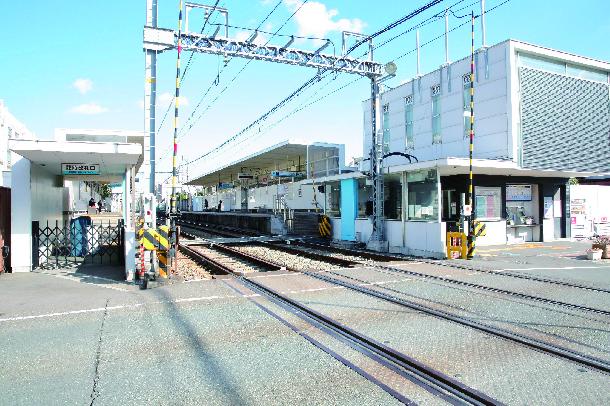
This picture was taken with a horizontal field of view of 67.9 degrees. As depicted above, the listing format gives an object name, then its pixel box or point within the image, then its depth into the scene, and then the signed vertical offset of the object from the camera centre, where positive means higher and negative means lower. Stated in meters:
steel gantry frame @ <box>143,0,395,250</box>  12.34 +5.42
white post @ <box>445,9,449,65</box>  22.56 +7.80
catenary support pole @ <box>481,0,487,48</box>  20.12 +7.74
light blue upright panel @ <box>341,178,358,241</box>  20.45 +0.04
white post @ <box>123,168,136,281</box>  10.38 -0.76
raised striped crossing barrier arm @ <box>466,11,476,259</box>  14.46 -0.90
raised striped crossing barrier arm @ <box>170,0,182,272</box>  10.27 +1.30
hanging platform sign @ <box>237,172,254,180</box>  40.75 +3.07
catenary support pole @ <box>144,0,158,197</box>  11.91 +3.27
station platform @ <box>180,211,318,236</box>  24.98 -0.86
